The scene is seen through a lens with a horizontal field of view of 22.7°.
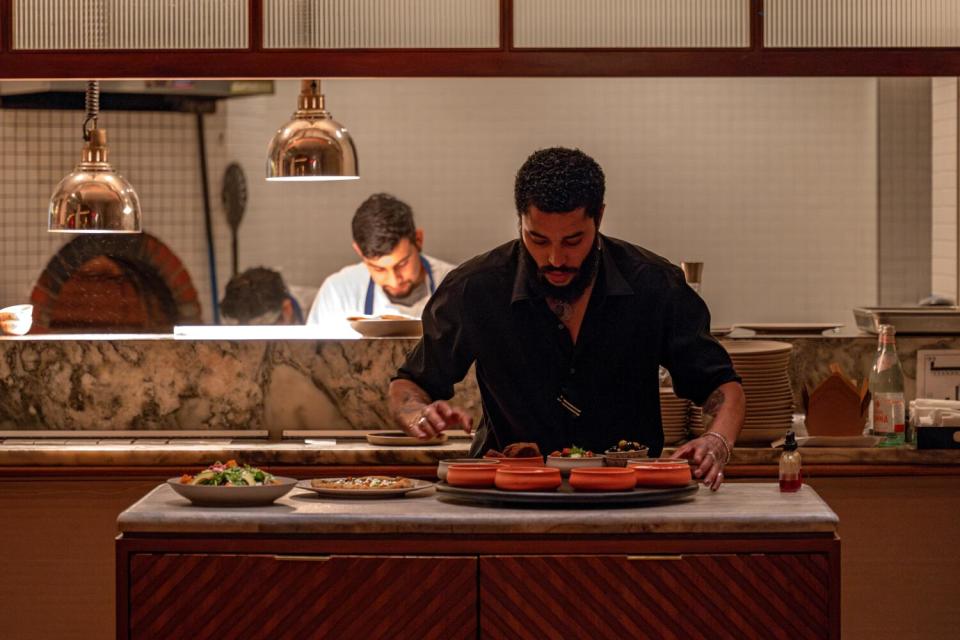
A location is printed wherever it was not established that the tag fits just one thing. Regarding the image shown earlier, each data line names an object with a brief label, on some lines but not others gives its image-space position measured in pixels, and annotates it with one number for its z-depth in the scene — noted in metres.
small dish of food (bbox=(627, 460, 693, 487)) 4.73
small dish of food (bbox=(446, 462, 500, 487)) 4.77
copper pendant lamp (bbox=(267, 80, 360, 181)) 7.28
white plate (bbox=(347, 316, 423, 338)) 7.79
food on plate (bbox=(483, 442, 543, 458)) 4.96
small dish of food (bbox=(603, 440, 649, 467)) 4.89
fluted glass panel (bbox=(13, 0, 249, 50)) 7.20
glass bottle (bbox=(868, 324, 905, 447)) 7.01
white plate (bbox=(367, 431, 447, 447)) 7.25
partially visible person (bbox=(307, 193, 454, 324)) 11.15
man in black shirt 5.62
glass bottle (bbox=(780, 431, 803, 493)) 5.06
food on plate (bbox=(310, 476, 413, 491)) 4.98
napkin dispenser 6.91
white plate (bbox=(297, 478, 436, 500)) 4.90
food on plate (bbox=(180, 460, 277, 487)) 4.86
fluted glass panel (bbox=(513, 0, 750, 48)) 7.20
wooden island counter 4.51
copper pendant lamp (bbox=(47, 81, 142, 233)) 7.47
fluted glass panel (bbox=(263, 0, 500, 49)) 7.18
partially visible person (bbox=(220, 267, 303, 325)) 13.33
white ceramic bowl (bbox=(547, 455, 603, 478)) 4.90
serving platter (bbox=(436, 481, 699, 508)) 4.63
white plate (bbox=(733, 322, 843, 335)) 8.12
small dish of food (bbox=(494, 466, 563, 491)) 4.69
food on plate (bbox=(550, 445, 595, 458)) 4.97
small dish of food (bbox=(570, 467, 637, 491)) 4.67
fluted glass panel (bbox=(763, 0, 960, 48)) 7.26
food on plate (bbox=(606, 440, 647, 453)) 5.10
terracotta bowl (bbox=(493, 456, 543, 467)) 4.86
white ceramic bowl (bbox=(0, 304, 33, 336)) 8.00
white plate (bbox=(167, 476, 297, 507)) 4.78
